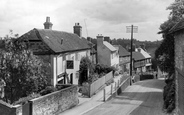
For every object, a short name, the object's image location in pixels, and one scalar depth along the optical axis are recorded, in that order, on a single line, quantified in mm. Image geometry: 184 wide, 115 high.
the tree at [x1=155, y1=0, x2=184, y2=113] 24106
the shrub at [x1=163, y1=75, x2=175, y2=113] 13923
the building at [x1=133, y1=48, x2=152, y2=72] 66975
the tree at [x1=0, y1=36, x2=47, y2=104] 14641
